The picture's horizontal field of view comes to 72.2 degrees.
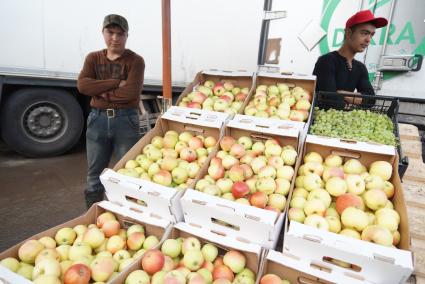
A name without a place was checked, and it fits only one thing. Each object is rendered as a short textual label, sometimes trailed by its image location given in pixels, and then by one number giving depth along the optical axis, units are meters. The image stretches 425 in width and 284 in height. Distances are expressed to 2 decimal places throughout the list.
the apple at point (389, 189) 1.74
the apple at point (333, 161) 1.97
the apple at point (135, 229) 1.82
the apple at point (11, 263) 1.50
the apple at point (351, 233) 1.49
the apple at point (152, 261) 1.50
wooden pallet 1.84
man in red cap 2.84
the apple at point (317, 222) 1.52
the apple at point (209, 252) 1.65
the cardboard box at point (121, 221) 1.72
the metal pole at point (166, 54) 2.61
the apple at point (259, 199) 1.69
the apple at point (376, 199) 1.63
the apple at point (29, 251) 1.59
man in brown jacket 2.61
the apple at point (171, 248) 1.65
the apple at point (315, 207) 1.62
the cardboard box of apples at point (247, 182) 1.54
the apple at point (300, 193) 1.79
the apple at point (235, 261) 1.56
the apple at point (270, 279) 1.42
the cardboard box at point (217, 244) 1.52
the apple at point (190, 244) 1.65
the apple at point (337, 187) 1.74
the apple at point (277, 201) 1.72
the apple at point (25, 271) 1.49
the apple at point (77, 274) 1.41
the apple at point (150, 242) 1.73
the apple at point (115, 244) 1.72
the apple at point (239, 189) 1.79
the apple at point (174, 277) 1.41
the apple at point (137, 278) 1.43
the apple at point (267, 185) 1.80
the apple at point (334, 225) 1.56
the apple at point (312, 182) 1.81
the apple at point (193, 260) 1.57
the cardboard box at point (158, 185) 1.74
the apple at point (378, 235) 1.39
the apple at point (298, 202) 1.71
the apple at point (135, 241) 1.74
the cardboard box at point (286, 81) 2.72
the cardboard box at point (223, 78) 3.01
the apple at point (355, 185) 1.75
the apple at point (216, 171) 1.97
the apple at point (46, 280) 1.36
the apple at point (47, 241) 1.69
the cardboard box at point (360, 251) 1.23
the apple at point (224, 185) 1.89
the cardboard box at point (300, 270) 1.36
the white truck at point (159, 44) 4.18
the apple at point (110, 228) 1.82
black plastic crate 2.35
